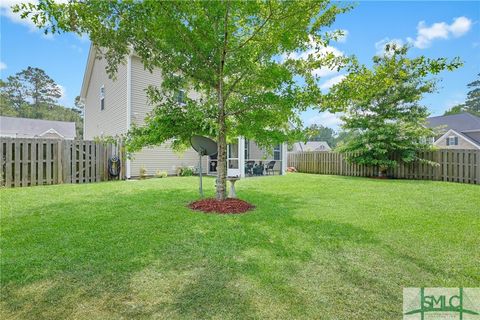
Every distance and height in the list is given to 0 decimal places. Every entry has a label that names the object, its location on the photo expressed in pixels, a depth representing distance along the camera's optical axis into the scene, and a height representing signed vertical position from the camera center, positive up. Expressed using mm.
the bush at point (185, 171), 13402 -623
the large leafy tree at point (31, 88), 37469 +11067
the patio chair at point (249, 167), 14582 -433
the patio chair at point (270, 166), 14969 -371
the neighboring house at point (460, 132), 23281 +2672
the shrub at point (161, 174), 12578 -723
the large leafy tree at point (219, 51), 4699 +2315
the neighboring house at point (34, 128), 24542 +3228
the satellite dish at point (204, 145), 6344 +375
